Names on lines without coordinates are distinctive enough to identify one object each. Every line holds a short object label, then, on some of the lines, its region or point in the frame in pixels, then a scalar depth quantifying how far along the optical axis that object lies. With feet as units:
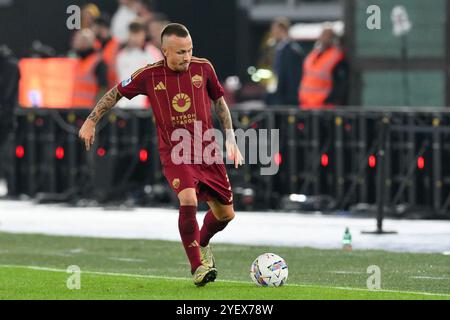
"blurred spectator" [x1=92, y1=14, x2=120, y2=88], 90.89
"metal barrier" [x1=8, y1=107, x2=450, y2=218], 74.33
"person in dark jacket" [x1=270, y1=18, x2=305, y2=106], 83.56
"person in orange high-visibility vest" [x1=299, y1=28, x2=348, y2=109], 84.02
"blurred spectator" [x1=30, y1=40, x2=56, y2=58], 97.86
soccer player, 46.39
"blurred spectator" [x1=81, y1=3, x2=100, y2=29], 95.15
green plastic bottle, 60.39
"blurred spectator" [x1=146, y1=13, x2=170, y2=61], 88.17
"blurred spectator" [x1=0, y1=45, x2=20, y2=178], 77.15
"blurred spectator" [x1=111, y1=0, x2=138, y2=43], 99.19
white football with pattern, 46.55
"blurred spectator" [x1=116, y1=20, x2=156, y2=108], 87.07
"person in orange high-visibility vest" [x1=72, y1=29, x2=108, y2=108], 88.84
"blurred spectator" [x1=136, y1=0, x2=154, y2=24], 96.12
